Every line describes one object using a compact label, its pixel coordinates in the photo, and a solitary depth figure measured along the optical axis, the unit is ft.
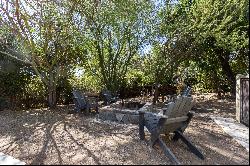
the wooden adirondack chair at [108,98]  14.38
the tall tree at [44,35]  13.54
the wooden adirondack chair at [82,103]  13.10
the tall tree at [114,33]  14.47
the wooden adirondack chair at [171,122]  7.00
